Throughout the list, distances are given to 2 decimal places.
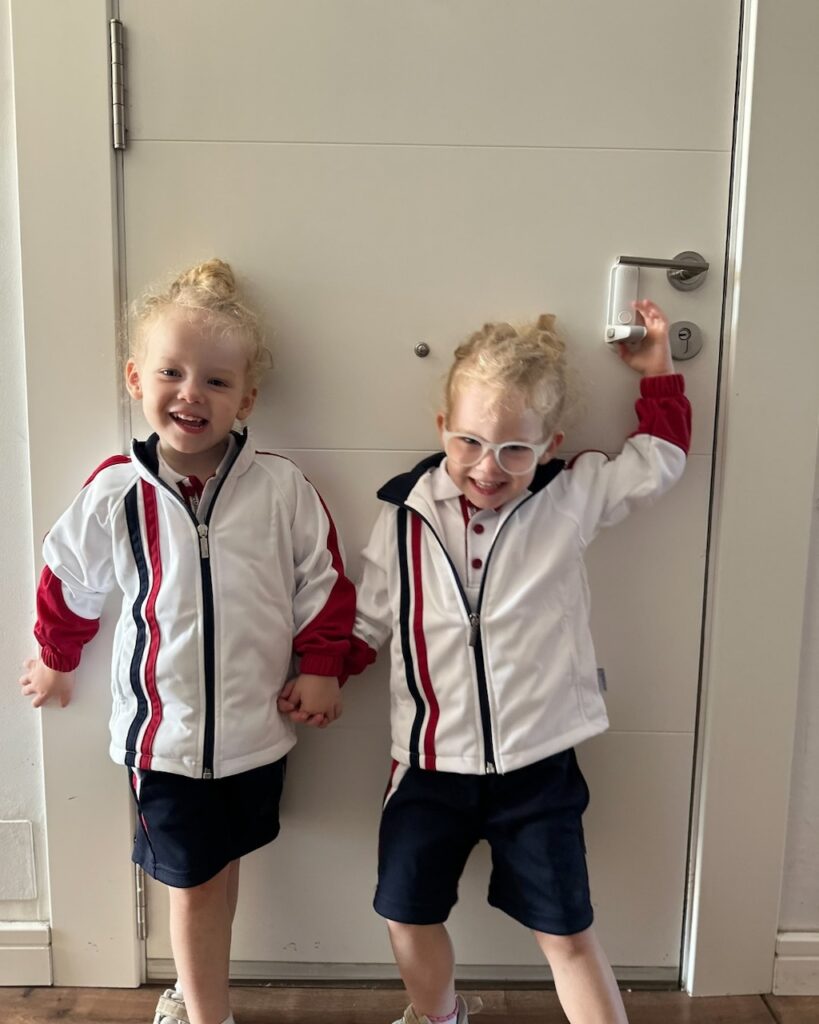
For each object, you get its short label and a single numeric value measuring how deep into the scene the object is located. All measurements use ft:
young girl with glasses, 4.05
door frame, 4.18
